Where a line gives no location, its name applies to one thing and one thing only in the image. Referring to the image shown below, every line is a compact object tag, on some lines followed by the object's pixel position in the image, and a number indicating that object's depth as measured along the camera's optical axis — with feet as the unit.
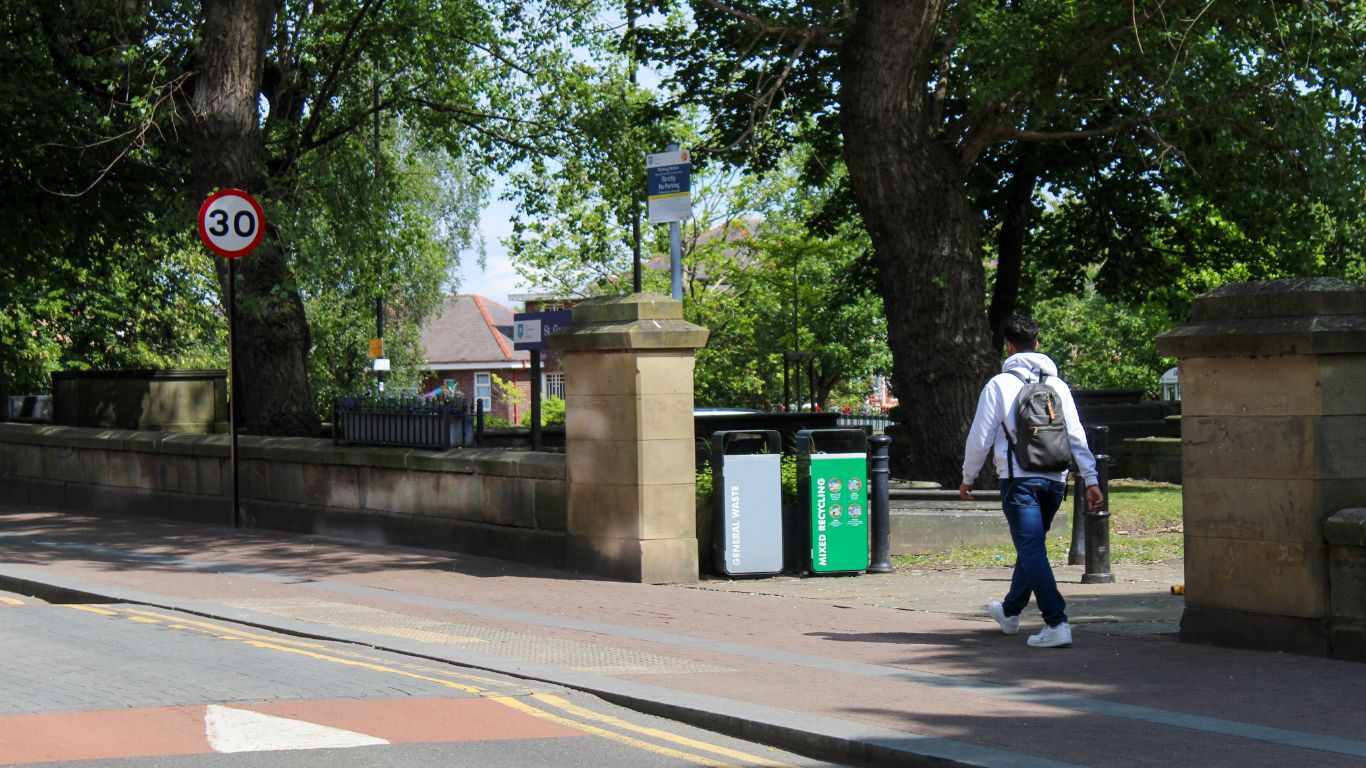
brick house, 244.42
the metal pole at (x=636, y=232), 69.67
